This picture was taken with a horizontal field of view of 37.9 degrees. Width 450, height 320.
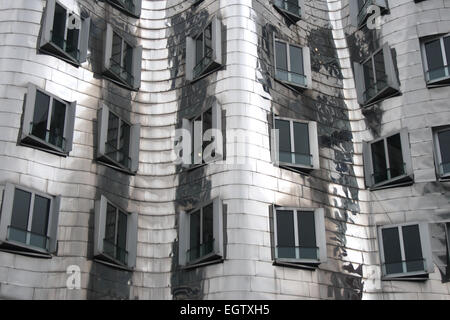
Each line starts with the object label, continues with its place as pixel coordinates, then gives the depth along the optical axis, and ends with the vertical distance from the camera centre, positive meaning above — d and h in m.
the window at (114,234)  25.98 +5.69
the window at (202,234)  25.77 +5.63
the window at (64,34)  28.05 +14.54
